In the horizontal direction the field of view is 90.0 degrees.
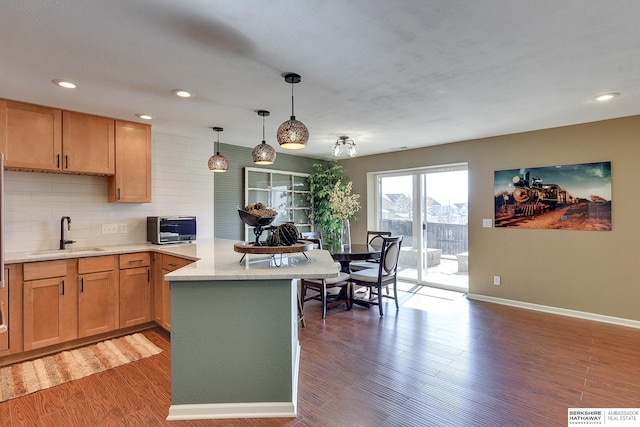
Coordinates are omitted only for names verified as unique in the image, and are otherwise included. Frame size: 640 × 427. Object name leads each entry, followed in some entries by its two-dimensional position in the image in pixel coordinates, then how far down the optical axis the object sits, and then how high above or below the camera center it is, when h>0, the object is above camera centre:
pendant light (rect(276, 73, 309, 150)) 2.39 +0.63
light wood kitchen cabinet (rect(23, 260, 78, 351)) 2.83 -0.78
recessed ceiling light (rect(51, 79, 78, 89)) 2.55 +1.09
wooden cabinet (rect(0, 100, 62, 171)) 2.91 +0.79
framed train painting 3.72 +0.22
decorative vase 4.55 -0.38
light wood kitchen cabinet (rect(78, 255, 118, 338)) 3.11 -0.77
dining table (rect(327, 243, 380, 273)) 3.88 -0.46
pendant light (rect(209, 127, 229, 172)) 3.63 +0.61
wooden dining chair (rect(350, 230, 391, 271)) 4.79 -0.45
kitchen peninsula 2.05 -0.84
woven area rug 2.44 -1.26
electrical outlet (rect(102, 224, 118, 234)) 3.74 -0.12
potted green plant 5.91 +0.34
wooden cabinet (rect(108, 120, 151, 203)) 3.60 +0.61
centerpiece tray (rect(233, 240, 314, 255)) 2.18 -0.22
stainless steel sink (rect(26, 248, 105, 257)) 3.01 -0.33
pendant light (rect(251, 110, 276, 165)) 3.02 +0.59
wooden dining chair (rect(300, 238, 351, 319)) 3.93 -0.94
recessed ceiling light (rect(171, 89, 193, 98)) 2.77 +1.10
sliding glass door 5.05 -0.08
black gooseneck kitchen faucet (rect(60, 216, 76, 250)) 3.38 -0.18
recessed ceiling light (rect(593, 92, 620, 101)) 2.86 +1.07
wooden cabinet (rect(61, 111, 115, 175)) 3.24 +0.79
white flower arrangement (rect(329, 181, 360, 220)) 4.77 +0.19
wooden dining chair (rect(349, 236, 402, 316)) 3.93 -0.75
